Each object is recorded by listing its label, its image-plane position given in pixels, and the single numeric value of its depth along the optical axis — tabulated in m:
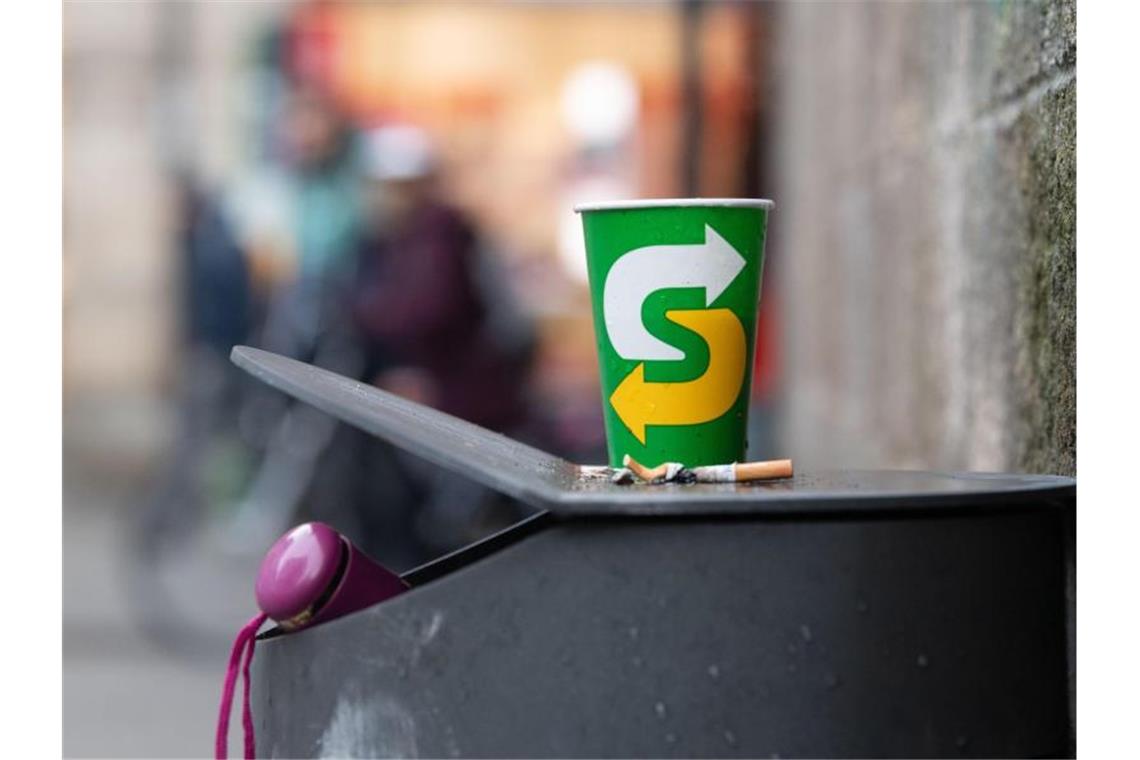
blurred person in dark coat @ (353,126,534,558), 7.00
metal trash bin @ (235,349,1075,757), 2.34
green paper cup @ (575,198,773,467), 2.46
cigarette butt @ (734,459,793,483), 2.43
